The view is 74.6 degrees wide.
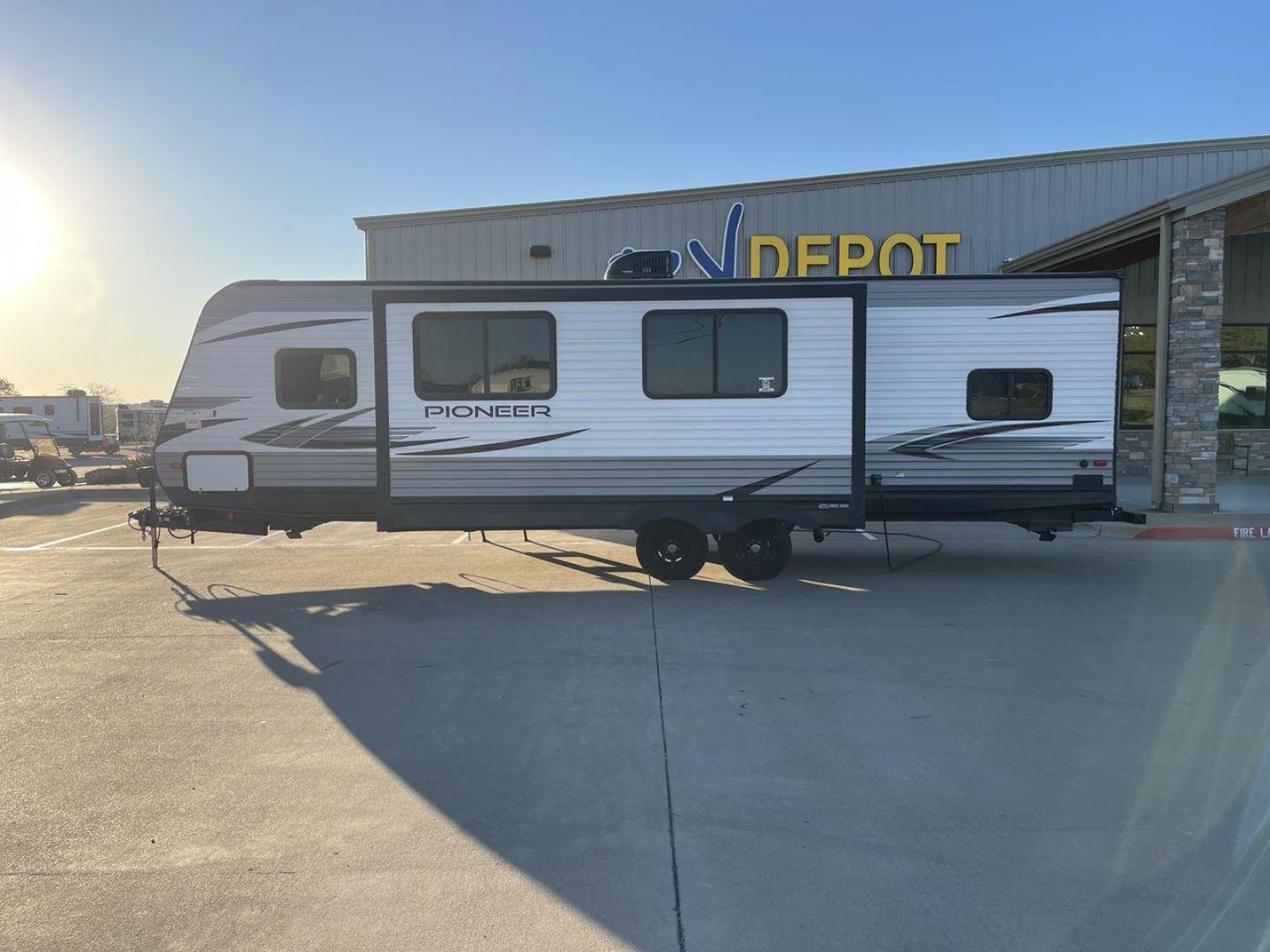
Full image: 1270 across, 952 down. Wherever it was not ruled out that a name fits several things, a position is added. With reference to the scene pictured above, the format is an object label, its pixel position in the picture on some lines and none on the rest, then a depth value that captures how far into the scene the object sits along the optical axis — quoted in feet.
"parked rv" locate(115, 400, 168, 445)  154.81
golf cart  67.77
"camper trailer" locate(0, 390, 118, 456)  130.31
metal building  57.77
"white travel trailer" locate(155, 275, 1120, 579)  28.25
